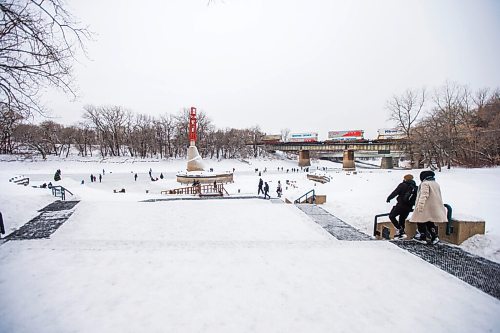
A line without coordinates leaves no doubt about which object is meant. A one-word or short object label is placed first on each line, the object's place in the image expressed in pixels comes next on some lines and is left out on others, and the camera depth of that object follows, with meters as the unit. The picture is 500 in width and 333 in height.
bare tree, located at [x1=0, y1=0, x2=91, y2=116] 5.14
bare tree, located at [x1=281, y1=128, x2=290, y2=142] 126.74
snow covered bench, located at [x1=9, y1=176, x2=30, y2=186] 23.48
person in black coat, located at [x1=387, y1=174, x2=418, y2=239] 6.25
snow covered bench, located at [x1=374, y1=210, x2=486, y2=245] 5.79
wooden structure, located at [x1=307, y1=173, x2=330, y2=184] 30.76
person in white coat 5.55
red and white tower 34.22
